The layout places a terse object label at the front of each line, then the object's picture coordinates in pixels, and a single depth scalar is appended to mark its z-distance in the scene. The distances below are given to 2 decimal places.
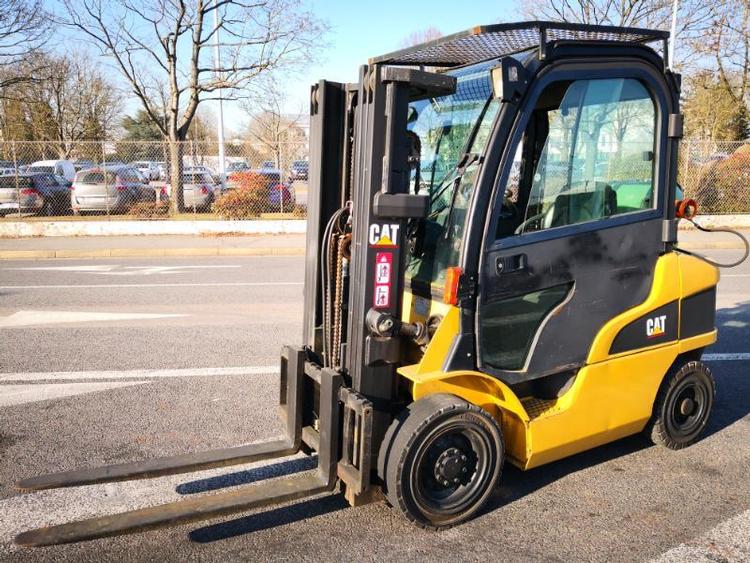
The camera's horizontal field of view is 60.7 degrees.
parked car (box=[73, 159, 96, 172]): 19.14
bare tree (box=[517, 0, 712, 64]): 23.61
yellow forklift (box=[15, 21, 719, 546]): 3.20
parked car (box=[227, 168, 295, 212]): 18.81
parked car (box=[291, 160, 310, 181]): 19.27
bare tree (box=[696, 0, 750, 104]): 25.00
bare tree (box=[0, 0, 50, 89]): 20.48
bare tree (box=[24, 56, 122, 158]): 34.34
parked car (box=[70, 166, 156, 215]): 18.47
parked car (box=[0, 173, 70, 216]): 18.03
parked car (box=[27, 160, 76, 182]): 19.06
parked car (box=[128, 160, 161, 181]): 19.04
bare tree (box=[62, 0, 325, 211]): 21.11
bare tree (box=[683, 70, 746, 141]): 26.47
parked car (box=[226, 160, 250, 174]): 19.71
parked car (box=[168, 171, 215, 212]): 18.99
